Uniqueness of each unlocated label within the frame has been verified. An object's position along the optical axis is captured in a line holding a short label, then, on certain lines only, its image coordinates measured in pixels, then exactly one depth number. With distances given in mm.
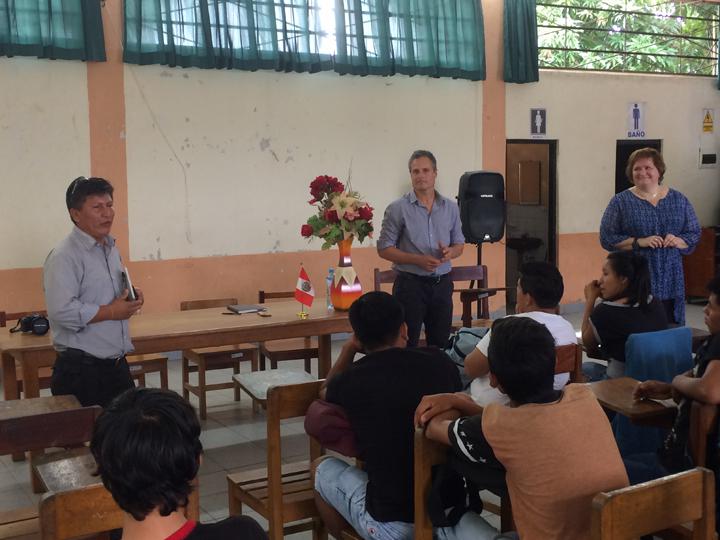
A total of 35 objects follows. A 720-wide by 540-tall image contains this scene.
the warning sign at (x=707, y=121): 9844
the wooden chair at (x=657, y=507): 1832
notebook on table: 4902
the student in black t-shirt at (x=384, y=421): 2557
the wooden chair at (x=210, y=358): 5211
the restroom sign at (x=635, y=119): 9336
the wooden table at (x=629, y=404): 2965
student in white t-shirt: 3152
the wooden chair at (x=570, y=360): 3290
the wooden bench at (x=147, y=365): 5000
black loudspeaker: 7516
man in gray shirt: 3277
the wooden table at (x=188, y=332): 4059
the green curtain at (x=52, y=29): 6148
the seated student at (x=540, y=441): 2062
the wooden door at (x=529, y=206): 9047
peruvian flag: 4770
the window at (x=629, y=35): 9008
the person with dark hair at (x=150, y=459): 1446
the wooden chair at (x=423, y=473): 2385
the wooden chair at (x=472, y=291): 5852
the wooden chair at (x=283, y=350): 5309
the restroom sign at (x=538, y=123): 8766
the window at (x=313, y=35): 6738
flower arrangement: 4695
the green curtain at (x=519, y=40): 8391
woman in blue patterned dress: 5199
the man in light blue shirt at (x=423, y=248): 5082
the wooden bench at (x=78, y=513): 1864
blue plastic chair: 3617
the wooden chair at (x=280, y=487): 2832
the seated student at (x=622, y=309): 3930
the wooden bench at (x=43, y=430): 2508
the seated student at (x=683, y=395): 2748
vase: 4812
